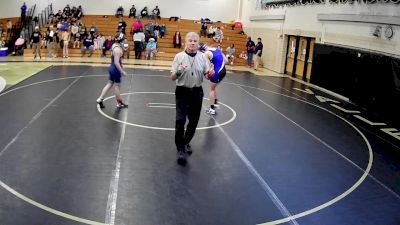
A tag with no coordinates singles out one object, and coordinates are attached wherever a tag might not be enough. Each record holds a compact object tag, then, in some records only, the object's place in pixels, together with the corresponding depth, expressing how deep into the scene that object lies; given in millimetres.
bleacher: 25406
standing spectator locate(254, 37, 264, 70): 22047
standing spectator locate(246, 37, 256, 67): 23188
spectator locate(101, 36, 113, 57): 23188
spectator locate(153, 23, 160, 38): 26522
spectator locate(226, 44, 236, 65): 23950
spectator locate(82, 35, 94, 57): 22820
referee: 6199
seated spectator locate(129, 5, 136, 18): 29828
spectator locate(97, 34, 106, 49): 24266
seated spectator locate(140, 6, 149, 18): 30331
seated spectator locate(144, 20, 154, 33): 26119
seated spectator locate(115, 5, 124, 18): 30172
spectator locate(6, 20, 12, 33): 24697
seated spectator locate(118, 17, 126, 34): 26053
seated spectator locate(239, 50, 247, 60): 25497
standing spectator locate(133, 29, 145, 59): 23036
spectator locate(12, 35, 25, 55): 21906
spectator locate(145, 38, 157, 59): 23406
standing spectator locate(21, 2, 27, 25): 25969
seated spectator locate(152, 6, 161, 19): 30375
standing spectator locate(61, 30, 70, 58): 21505
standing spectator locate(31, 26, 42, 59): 20120
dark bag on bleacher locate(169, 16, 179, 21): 31012
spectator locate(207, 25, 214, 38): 27786
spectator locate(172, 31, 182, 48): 26422
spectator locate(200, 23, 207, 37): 28430
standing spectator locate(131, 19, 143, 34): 25208
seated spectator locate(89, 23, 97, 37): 24880
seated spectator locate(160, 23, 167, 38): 27422
